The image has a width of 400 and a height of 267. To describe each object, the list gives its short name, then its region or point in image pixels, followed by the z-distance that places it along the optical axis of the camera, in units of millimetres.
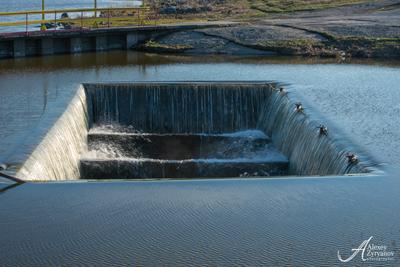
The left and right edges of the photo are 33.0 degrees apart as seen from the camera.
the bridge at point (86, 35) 36500
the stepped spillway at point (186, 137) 16984
